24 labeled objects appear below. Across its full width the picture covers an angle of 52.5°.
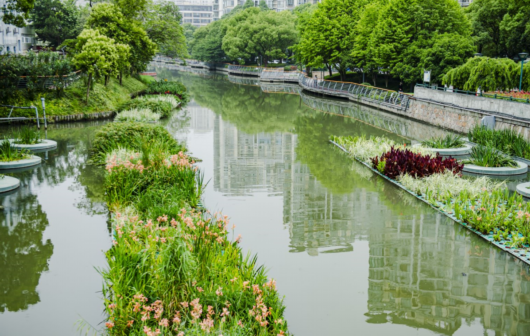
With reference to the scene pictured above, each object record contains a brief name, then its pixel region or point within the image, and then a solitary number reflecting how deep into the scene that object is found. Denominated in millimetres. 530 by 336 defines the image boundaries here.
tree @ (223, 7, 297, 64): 75450
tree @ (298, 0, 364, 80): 51281
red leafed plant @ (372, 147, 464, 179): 15062
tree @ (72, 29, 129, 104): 28172
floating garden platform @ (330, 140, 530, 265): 9818
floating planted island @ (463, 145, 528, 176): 16250
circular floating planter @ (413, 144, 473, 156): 18969
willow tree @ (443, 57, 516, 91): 28766
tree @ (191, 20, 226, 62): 98600
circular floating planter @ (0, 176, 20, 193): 13906
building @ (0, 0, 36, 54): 51375
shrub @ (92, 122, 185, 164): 17080
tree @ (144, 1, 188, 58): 44572
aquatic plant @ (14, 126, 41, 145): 19297
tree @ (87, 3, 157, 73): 36281
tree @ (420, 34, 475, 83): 36781
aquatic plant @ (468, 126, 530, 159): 18422
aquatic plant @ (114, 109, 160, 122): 25525
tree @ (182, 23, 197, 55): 149175
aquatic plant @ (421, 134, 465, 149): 19495
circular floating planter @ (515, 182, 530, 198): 13598
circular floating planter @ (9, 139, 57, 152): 18625
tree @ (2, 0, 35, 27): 20375
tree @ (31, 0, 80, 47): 59031
